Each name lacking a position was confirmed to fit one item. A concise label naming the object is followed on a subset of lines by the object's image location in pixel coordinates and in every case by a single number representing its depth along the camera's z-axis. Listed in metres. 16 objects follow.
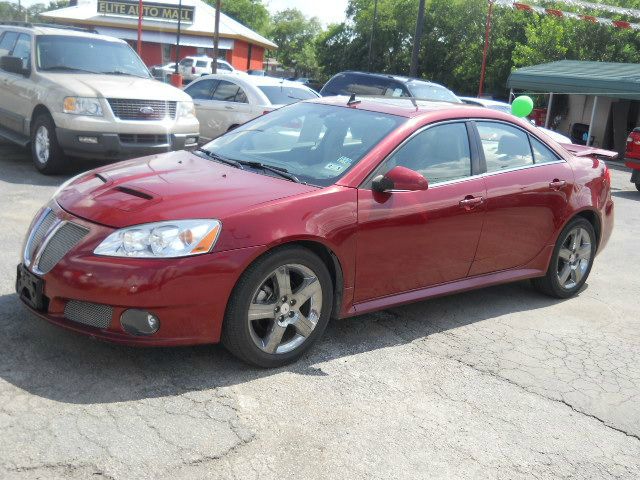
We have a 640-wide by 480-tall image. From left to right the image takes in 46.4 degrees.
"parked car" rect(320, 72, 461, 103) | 13.39
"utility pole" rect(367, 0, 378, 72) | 53.35
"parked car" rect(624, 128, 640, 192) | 13.82
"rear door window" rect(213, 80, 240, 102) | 12.00
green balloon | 15.17
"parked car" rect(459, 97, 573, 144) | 17.06
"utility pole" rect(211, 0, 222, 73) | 33.44
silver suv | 9.02
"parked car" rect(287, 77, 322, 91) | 45.90
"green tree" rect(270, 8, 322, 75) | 97.75
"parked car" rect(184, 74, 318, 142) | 11.71
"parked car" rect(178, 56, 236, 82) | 38.81
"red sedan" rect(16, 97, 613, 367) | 3.86
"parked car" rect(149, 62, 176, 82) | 36.44
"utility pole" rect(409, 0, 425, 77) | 21.59
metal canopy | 21.41
